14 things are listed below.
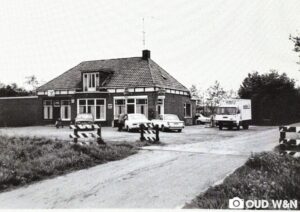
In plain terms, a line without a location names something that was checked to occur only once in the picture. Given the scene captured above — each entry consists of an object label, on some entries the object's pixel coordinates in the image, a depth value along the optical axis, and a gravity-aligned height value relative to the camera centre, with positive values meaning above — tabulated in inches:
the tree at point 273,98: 1429.6 +79.3
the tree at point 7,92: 1850.5 +130.7
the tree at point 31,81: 2605.8 +250.6
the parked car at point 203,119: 1672.0 +1.3
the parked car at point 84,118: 1168.8 +3.8
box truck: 1132.5 +16.7
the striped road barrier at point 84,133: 508.7 -16.9
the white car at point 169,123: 1023.0 -8.1
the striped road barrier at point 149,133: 645.3 -21.2
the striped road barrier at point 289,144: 331.6 -20.1
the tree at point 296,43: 725.6 +141.8
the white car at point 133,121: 991.6 -3.0
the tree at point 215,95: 1879.9 +117.7
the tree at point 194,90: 2022.0 +149.6
